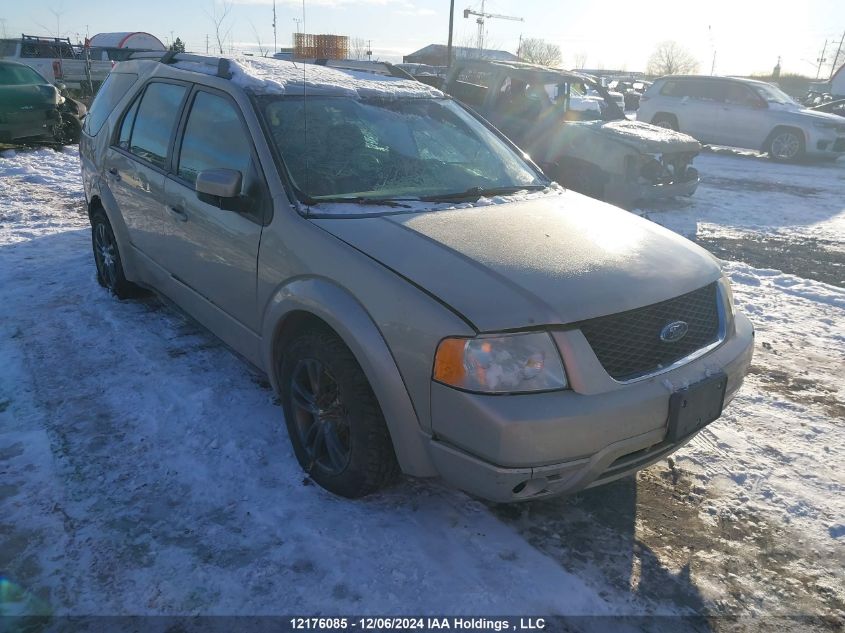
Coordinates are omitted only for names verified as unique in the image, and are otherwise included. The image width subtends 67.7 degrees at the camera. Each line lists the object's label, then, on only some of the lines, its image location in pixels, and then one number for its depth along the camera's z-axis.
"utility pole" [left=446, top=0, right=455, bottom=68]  26.67
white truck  18.73
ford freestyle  2.19
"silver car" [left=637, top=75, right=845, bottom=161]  13.85
